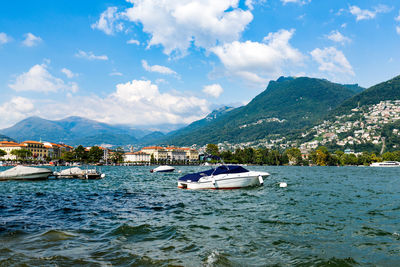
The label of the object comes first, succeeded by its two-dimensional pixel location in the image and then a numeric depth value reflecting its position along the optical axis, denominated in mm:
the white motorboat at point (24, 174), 48281
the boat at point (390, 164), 170000
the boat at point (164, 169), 96688
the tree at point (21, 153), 189250
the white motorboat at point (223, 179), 32469
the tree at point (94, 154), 193500
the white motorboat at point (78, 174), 57156
